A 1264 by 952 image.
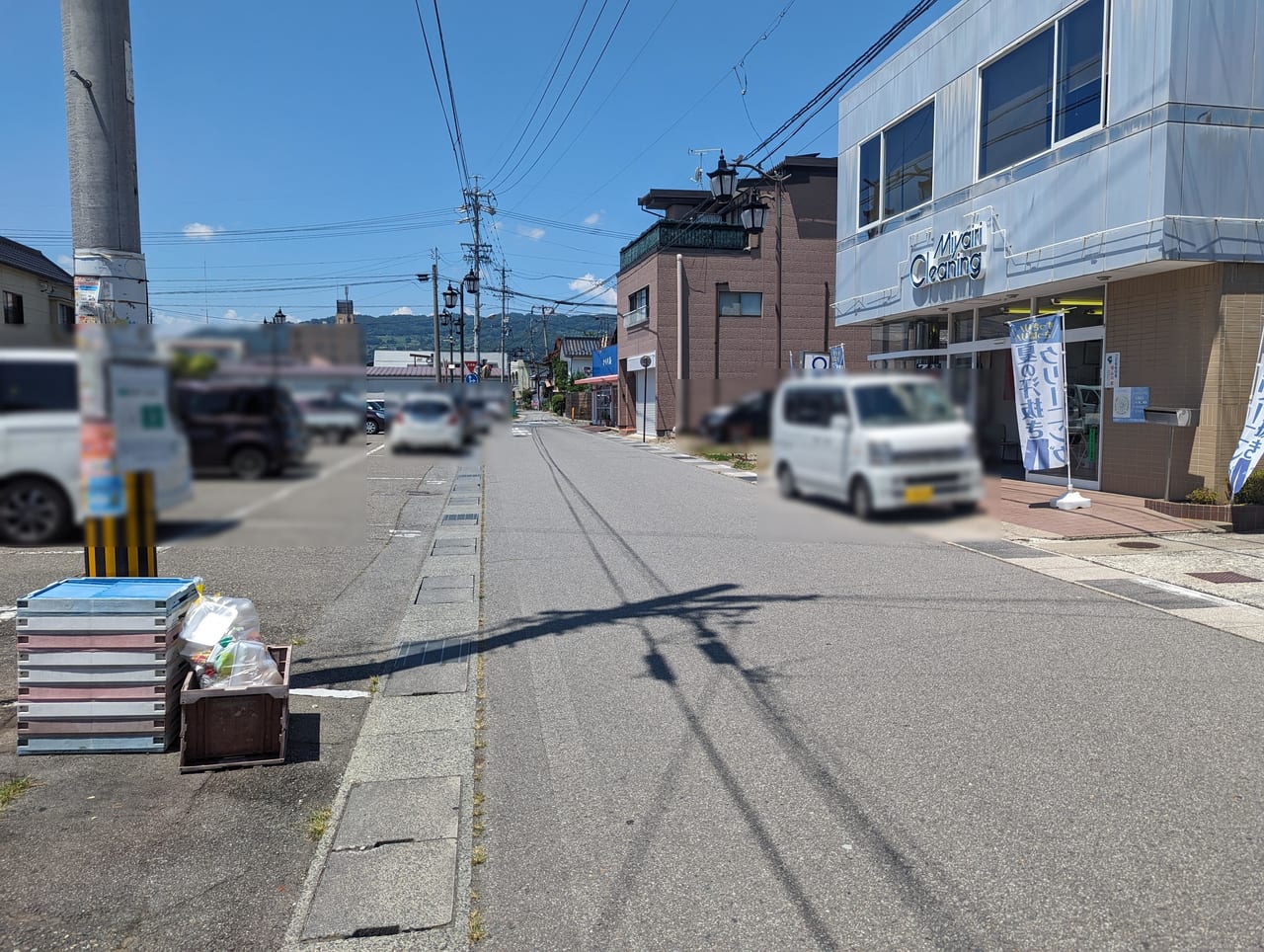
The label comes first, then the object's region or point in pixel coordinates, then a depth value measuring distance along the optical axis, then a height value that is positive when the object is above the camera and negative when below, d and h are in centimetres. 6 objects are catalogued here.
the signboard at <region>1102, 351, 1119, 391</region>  2251 +115
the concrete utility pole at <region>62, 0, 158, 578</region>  342 +110
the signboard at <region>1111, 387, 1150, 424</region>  2175 +27
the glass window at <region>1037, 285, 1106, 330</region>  2262 +282
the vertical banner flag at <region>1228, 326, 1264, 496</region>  1904 -52
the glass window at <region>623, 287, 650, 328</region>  3889 +699
